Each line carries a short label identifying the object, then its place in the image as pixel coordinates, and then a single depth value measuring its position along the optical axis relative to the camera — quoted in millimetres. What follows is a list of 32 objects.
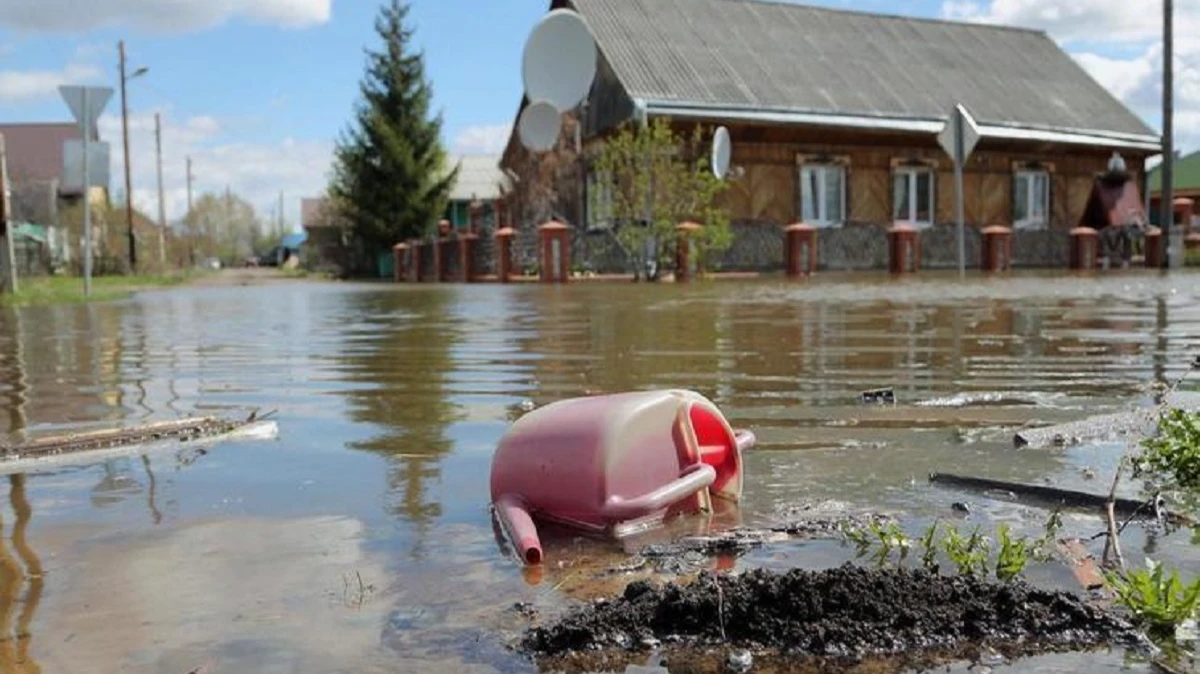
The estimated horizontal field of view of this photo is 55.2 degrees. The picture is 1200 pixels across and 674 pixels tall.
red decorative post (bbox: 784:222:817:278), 26969
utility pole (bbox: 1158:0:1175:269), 29547
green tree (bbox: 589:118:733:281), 24656
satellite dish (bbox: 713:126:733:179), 26531
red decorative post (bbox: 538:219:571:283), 25125
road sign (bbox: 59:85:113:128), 17250
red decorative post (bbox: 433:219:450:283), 34562
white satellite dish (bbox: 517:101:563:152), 27969
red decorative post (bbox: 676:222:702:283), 23984
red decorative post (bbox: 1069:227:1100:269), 30797
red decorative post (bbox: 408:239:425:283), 37312
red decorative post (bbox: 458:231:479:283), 31859
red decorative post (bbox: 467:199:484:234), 35659
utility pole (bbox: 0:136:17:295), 18406
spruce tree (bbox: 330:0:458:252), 44656
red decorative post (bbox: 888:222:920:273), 28516
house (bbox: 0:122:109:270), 50812
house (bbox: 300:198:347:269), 49031
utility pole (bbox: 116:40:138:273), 47750
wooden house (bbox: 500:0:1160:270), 28688
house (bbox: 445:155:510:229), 59844
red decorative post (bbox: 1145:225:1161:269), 30703
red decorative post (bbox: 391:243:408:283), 39562
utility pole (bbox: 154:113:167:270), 55875
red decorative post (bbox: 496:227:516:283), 28578
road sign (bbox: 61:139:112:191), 17859
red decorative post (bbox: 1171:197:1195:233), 37531
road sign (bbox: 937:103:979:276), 16109
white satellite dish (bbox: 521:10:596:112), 26094
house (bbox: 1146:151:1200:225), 49500
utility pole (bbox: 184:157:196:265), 73100
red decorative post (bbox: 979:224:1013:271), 29859
